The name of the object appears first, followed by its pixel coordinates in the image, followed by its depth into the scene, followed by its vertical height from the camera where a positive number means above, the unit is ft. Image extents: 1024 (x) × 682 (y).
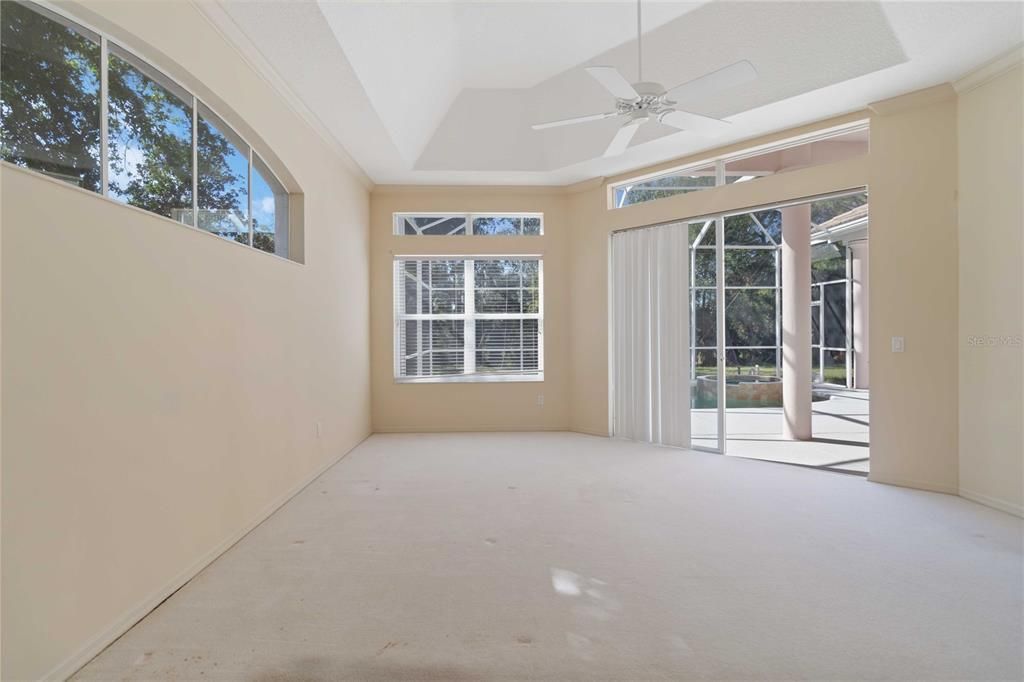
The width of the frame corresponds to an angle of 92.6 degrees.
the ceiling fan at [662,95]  8.23 +4.45
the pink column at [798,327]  17.95 +0.46
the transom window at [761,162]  14.05 +5.55
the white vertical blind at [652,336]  16.28 +0.17
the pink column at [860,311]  29.73 +1.74
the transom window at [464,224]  19.11 +4.64
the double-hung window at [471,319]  19.36 +0.92
